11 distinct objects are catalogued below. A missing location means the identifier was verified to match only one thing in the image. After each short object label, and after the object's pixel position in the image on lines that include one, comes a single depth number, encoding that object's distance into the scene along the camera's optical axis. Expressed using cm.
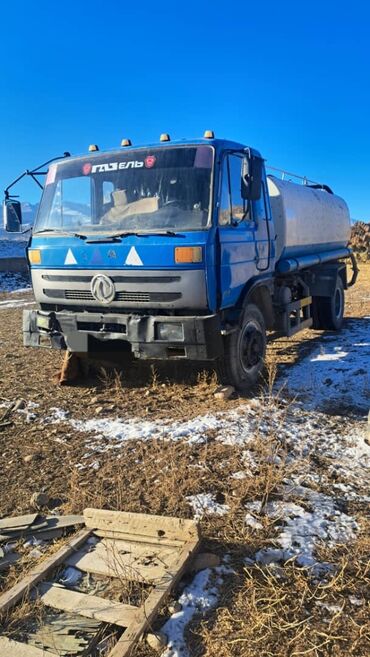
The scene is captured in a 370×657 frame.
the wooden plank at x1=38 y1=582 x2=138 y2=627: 248
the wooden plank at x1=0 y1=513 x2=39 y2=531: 335
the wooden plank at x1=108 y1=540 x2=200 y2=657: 229
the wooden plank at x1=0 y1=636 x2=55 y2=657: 230
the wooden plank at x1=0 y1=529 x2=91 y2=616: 260
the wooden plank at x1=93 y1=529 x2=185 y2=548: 304
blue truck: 511
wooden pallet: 243
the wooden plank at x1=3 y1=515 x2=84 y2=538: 332
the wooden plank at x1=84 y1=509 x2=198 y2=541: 307
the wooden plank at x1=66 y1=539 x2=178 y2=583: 278
